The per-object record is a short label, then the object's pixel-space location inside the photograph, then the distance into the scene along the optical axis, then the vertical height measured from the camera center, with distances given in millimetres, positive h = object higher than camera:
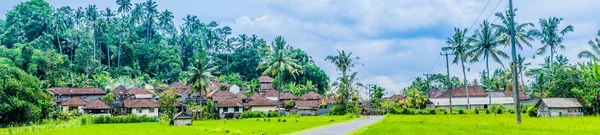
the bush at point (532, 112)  46656 -2042
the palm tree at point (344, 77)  68312 +2311
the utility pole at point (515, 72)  30922 +1055
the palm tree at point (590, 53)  46912 +3483
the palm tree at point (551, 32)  63875 +7057
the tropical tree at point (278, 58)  64119 +4674
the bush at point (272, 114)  62931 -2274
